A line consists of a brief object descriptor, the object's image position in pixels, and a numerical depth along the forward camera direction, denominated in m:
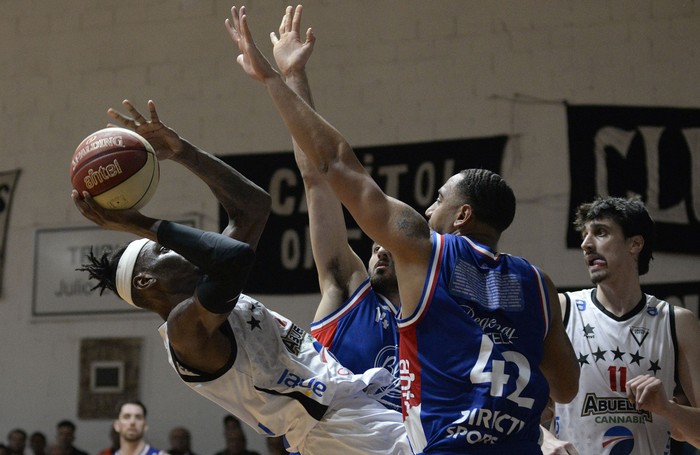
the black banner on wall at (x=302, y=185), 9.96
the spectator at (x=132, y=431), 9.26
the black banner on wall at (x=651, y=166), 9.36
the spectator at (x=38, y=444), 11.05
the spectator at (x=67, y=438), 10.83
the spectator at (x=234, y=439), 10.05
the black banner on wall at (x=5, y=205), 11.80
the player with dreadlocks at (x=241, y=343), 3.60
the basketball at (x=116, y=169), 3.61
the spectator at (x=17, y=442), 11.06
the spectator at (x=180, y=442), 10.38
